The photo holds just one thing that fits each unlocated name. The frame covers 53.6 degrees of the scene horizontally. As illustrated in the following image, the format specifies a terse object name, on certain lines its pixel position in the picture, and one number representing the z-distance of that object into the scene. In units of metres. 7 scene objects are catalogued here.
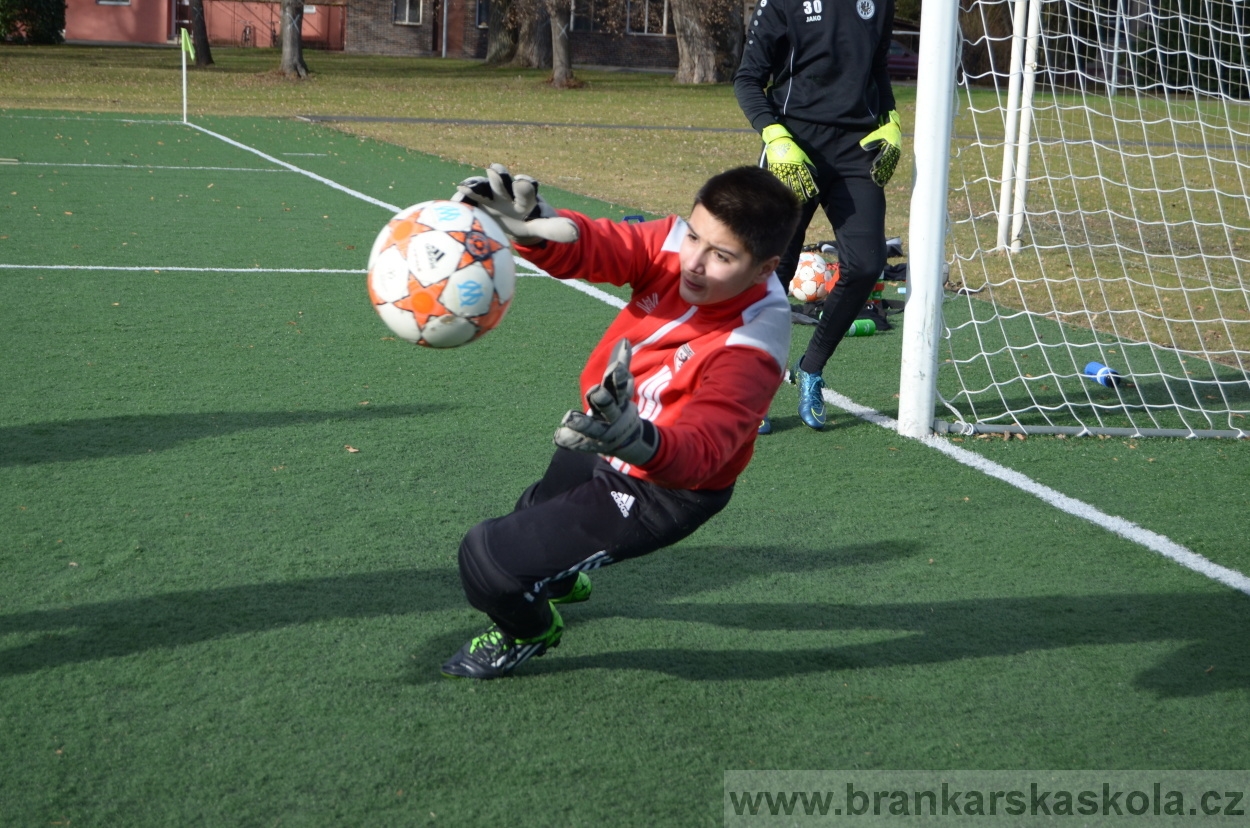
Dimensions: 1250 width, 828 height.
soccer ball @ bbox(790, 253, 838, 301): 8.07
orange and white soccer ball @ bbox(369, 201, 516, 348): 2.93
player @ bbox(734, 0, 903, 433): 5.52
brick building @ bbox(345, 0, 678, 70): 53.75
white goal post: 5.56
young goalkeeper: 2.91
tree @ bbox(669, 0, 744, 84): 42.28
